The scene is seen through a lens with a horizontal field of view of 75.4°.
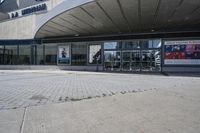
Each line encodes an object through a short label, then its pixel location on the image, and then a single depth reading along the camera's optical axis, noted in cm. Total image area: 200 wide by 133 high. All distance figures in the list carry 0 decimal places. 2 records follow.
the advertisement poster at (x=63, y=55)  1607
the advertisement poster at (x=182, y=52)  1293
